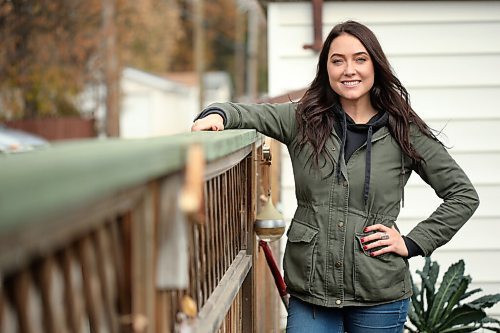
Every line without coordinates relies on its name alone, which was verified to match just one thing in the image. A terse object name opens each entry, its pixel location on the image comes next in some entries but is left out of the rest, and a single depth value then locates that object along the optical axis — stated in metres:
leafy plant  5.84
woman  3.79
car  20.24
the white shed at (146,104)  50.69
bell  4.20
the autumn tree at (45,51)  28.36
